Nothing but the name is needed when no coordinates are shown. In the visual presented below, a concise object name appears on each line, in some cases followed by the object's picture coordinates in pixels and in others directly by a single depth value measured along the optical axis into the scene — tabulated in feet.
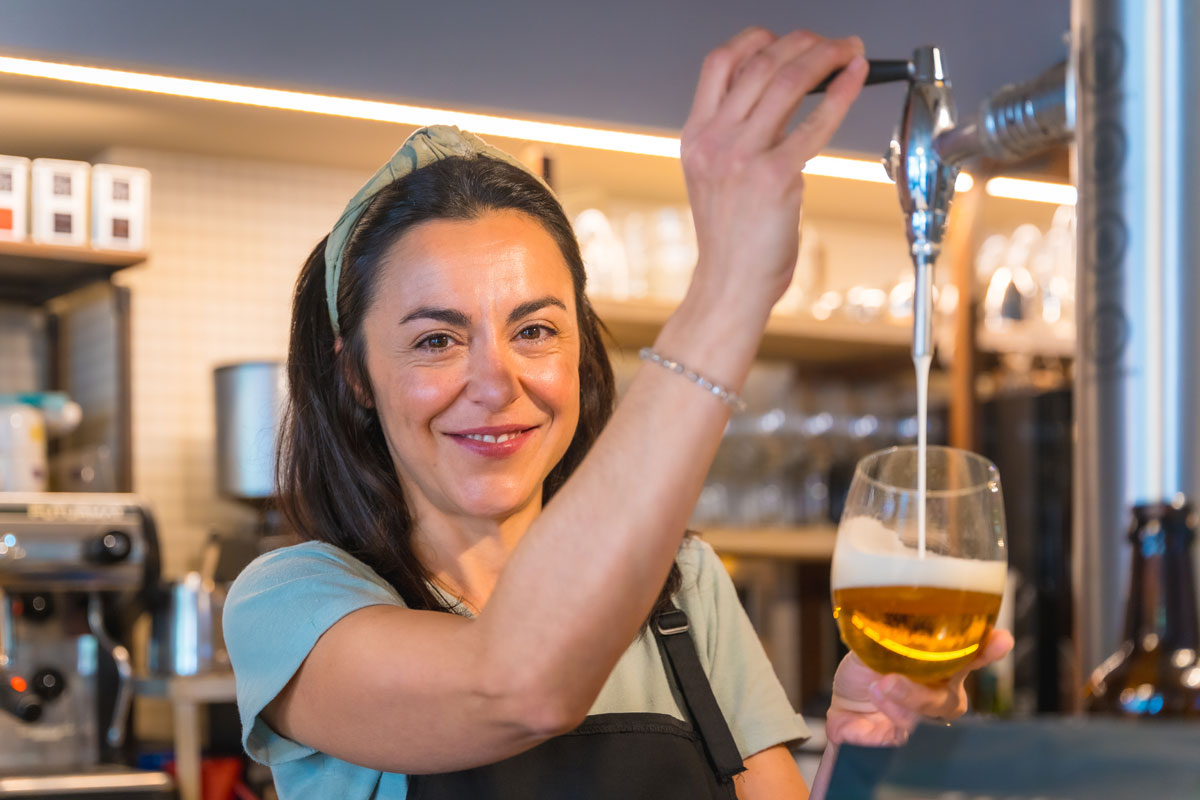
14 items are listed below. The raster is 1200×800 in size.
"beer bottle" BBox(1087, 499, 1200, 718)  2.10
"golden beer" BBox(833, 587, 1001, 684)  2.44
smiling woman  2.35
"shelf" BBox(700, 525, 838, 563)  12.40
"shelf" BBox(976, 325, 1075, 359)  12.91
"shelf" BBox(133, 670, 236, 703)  10.12
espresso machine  9.45
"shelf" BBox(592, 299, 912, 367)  11.64
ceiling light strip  5.64
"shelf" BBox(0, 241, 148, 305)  10.72
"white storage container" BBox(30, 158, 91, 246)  10.78
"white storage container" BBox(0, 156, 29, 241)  10.68
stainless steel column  2.35
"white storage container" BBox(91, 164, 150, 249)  11.00
